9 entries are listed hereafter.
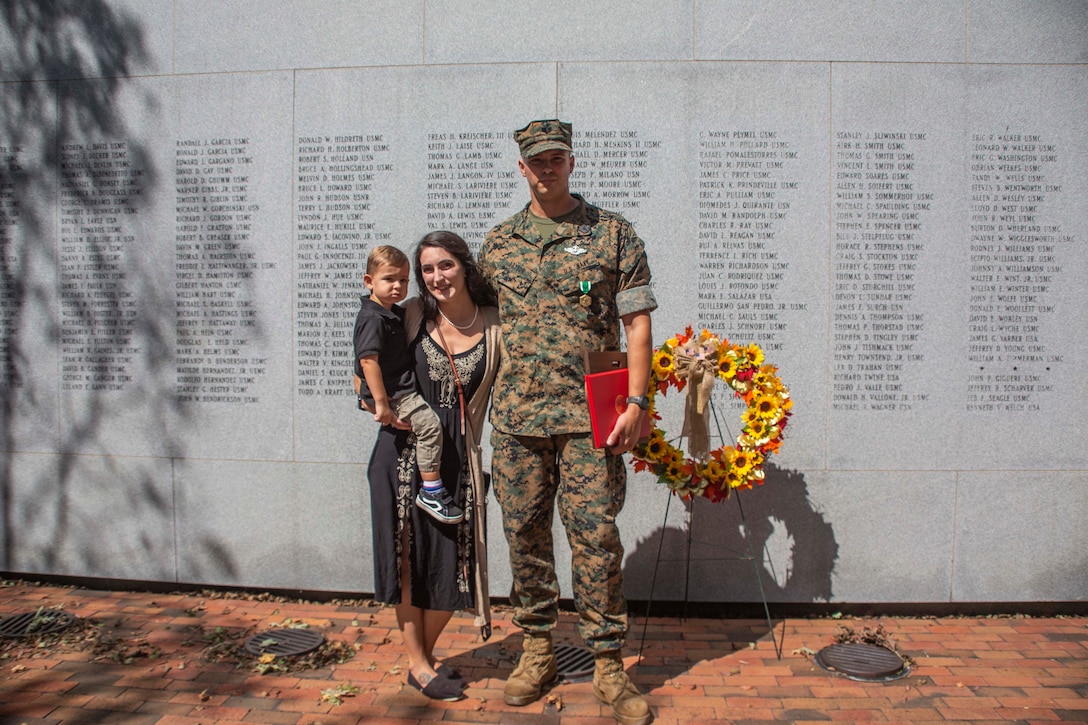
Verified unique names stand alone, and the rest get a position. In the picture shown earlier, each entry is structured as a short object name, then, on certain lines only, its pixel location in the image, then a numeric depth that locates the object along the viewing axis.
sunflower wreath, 3.40
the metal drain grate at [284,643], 3.51
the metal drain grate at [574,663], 3.21
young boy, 2.78
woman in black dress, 2.94
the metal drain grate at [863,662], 3.25
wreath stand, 3.60
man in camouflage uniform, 2.83
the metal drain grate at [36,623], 3.70
